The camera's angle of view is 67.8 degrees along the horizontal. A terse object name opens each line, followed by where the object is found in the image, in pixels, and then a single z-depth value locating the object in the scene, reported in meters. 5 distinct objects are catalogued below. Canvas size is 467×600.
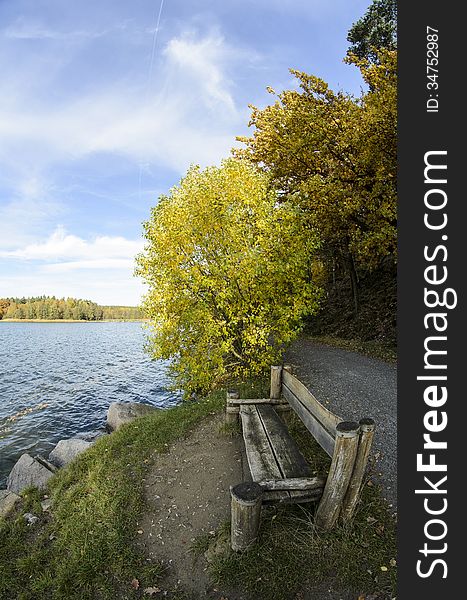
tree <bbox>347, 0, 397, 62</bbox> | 22.14
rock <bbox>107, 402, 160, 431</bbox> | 11.76
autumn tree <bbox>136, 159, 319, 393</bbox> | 9.35
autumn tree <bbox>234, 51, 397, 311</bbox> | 12.13
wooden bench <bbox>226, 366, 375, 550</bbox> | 3.77
